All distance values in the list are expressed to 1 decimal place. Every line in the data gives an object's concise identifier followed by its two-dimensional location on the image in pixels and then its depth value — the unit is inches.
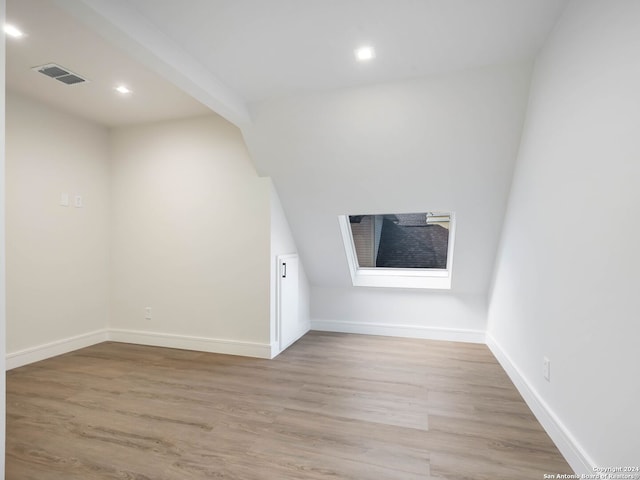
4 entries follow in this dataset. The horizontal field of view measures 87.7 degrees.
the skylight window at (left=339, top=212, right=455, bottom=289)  154.0
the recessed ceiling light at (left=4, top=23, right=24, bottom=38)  82.5
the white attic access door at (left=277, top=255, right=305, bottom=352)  139.3
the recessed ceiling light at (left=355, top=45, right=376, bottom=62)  87.4
